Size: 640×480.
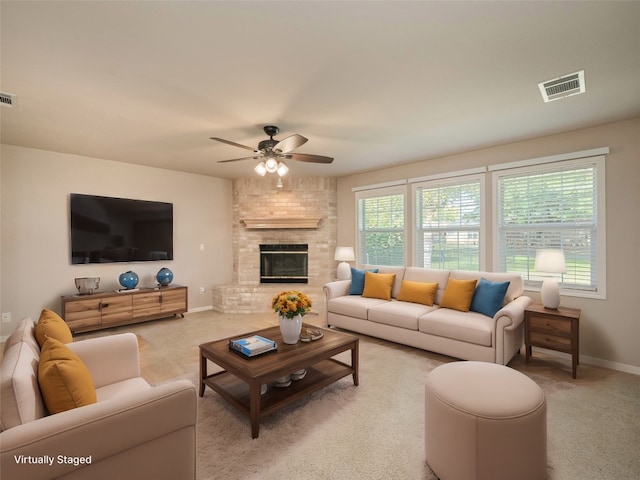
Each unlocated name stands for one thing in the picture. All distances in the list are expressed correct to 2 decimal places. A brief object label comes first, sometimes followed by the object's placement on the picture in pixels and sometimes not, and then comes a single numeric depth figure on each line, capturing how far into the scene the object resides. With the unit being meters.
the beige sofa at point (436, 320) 3.00
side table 2.88
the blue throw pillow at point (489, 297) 3.37
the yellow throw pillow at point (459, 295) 3.59
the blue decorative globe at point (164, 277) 5.06
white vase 2.63
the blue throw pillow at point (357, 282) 4.61
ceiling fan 3.07
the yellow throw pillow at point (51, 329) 1.81
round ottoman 1.51
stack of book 2.37
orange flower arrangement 2.58
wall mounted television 4.47
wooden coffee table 2.10
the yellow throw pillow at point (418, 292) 3.94
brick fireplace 5.93
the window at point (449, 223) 4.30
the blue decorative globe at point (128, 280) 4.68
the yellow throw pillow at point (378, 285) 4.31
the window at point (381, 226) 5.16
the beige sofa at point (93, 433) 1.11
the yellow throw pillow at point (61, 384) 1.36
